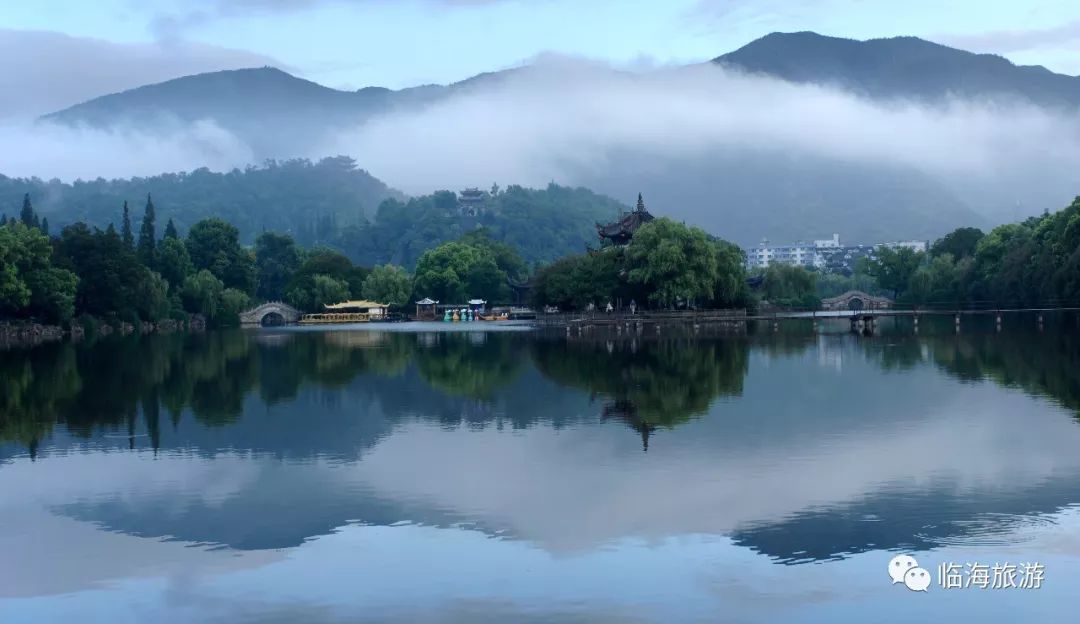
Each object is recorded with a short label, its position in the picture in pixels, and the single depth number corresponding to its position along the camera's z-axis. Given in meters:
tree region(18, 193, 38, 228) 101.69
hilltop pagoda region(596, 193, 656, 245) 90.06
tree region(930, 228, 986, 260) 120.19
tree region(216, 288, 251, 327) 104.56
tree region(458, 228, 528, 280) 135.90
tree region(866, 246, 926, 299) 121.12
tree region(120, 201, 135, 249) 94.95
